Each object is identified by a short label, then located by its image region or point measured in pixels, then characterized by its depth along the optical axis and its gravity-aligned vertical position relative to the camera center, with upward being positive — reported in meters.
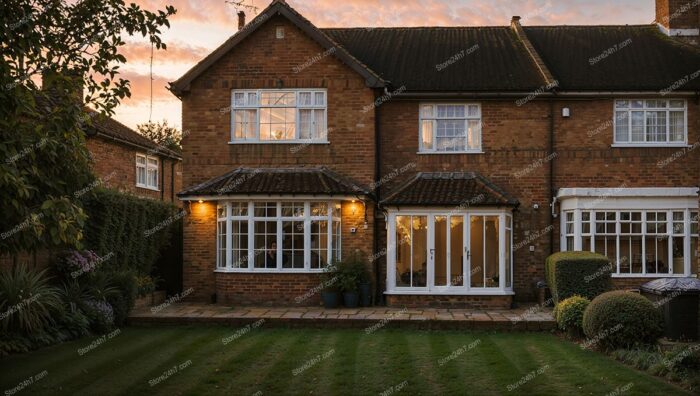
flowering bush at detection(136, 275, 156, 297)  17.69 -1.86
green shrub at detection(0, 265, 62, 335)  12.34 -1.62
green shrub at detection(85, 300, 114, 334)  14.19 -2.06
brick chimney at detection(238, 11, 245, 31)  23.24 +6.12
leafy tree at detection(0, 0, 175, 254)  7.89 +1.35
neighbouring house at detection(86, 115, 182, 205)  24.06 +1.87
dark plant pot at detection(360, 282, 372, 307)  17.89 -2.06
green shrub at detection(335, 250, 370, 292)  17.61 -1.55
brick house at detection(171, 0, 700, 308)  18.12 +1.18
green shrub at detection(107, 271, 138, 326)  15.04 -1.79
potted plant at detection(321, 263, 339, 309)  17.55 -1.87
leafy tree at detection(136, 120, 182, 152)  60.04 +6.74
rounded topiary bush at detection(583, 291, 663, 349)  12.02 -1.86
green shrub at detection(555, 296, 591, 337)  13.69 -2.00
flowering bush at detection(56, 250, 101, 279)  14.98 -1.11
